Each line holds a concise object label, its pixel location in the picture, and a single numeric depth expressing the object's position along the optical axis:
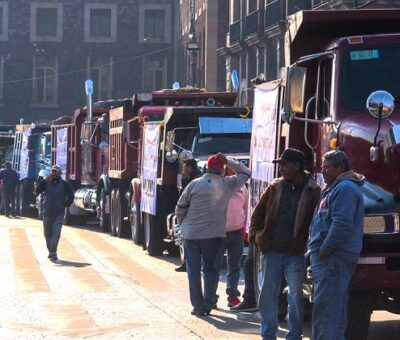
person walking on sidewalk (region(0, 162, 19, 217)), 41.31
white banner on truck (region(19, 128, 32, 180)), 40.59
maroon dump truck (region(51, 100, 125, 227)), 30.96
